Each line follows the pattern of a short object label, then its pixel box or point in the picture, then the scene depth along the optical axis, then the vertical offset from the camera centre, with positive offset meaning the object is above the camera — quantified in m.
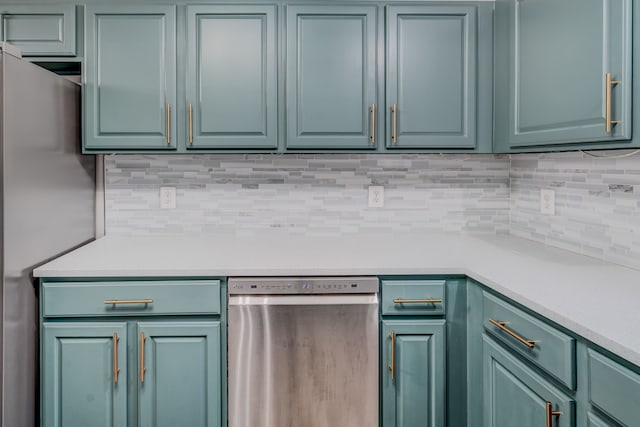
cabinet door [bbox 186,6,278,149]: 2.05 +0.59
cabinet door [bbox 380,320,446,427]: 1.75 -0.67
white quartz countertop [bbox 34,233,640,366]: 1.17 -0.23
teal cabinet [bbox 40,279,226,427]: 1.71 -0.56
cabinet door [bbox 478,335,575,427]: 1.20 -0.55
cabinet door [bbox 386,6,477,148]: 2.07 +0.61
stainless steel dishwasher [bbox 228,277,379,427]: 1.73 -0.55
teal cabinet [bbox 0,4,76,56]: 2.02 +0.77
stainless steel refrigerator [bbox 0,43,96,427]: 1.56 +0.01
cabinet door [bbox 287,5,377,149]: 2.06 +0.59
